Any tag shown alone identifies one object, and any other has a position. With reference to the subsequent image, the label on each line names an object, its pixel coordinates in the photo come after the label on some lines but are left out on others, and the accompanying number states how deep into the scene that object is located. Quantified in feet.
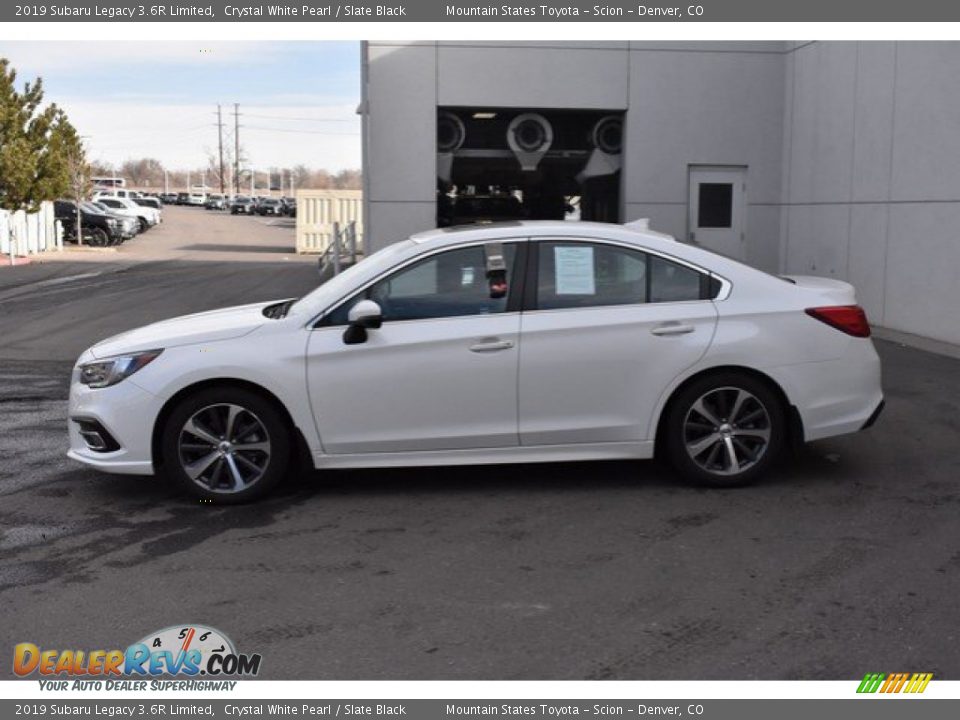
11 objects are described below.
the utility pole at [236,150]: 404.77
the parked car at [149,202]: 214.48
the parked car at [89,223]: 142.07
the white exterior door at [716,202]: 53.93
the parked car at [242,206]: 270.46
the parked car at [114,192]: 244.22
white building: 49.44
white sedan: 19.80
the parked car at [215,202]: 301.22
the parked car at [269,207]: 266.36
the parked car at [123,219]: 147.13
